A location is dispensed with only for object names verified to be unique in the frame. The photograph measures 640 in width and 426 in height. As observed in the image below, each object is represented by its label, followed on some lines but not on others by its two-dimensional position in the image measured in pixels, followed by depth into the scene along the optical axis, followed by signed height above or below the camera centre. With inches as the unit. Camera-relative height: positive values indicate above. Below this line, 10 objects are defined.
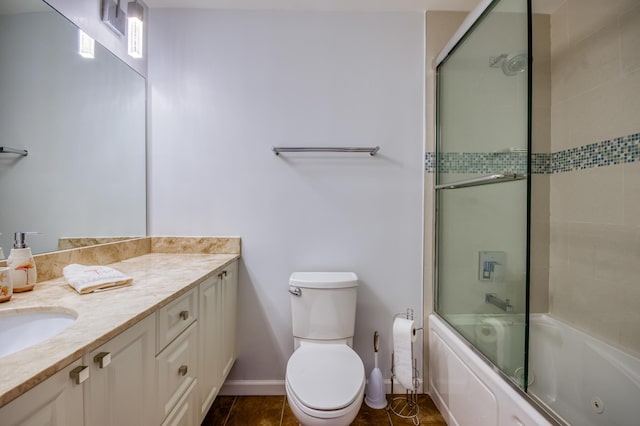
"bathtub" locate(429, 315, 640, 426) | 41.8 -28.6
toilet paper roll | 60.7 -30.4
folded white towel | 38.8 -9.8
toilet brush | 64.6 -41.1
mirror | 40.8 +13.8
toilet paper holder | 61.5 -44.5
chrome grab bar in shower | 44.8 +6.0
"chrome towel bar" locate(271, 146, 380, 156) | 65.9 +14.8
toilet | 43.1 -28.2
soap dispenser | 38.2 -7.6
